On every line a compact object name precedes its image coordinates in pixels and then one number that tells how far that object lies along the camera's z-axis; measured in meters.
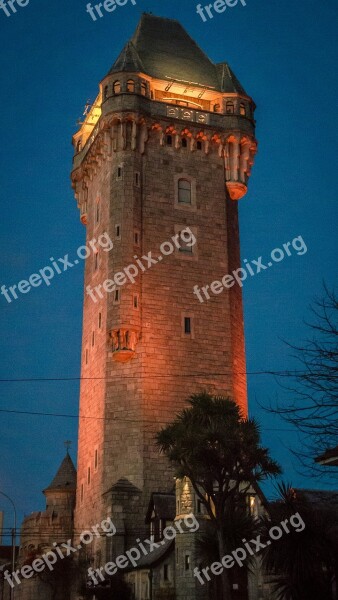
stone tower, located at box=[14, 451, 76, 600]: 51.03
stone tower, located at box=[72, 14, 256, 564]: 46.34
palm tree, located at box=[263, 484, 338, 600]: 25.11
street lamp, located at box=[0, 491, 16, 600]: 41.96
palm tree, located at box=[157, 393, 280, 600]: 33.66
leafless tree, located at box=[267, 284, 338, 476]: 15.46
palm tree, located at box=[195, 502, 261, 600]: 31.96
